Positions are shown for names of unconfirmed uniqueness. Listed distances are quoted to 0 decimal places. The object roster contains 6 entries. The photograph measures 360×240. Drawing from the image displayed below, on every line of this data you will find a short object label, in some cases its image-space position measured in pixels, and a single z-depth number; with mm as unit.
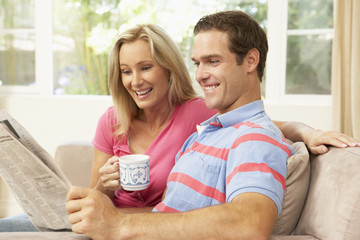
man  968
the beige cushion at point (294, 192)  1166
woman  1700
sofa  1038
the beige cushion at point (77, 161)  2232
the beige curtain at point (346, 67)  2596
